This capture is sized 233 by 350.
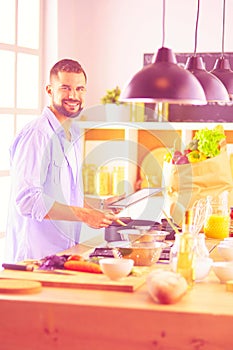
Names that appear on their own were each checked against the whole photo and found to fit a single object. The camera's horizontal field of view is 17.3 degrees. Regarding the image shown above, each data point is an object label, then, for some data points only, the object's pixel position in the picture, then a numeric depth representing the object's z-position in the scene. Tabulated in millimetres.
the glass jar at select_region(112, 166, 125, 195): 6270
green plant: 6156
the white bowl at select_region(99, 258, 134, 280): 2701
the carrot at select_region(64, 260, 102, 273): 2879
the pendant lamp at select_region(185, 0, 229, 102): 3562
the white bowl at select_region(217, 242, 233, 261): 3229
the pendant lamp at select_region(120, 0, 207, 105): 2770
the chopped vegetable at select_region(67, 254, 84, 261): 3002
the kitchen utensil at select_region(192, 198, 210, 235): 3489
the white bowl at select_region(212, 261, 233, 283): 2801
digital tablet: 3867
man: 3578
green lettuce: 4352
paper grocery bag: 4285
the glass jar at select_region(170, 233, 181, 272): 2682
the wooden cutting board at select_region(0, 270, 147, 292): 2625
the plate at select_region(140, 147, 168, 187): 6297
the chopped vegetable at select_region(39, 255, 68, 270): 2900
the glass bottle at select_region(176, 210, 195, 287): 2654
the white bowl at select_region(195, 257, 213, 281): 2781
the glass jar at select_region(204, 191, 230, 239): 3971
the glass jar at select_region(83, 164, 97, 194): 6234
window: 5516
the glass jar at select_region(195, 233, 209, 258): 2826
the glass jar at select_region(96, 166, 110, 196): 6254
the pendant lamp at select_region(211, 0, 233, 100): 4031
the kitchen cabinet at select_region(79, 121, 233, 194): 6188
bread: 2402
